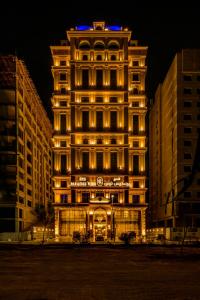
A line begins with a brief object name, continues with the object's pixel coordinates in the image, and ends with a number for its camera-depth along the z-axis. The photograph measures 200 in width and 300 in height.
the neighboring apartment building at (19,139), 98.25
